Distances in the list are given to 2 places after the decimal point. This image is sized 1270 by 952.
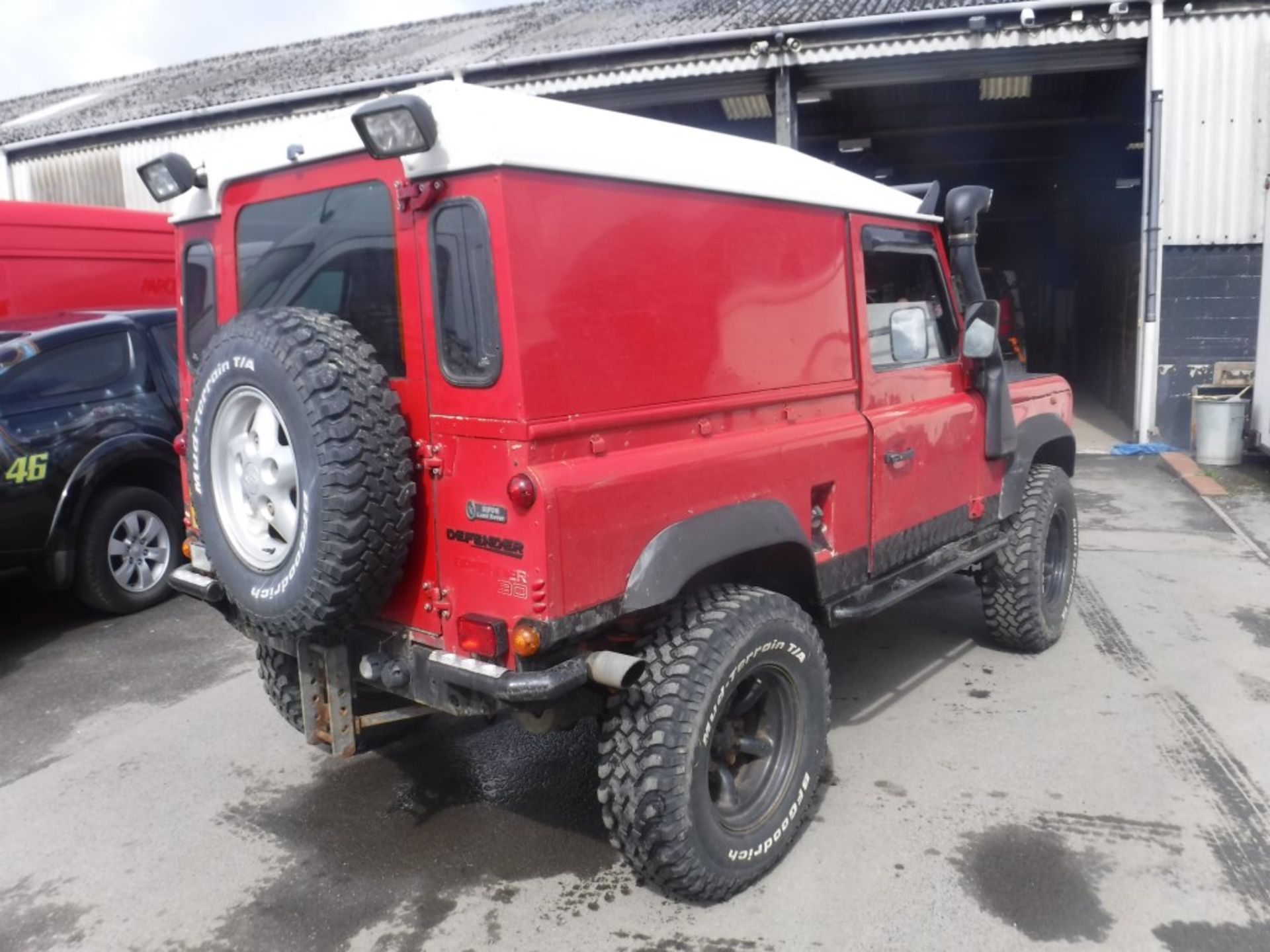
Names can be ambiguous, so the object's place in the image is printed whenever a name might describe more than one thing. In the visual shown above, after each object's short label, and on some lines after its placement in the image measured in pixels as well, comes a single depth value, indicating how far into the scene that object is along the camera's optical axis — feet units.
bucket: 32.19
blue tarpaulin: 35.40
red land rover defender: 8.47
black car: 18.21
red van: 26.53
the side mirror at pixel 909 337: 13.32
